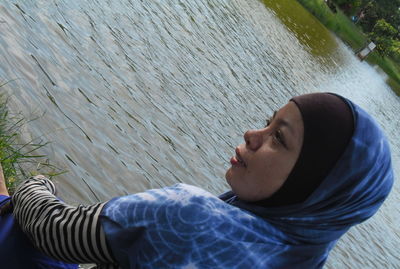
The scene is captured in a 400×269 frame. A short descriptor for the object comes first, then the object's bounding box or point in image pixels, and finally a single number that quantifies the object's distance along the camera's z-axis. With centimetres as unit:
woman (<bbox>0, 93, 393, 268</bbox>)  162
